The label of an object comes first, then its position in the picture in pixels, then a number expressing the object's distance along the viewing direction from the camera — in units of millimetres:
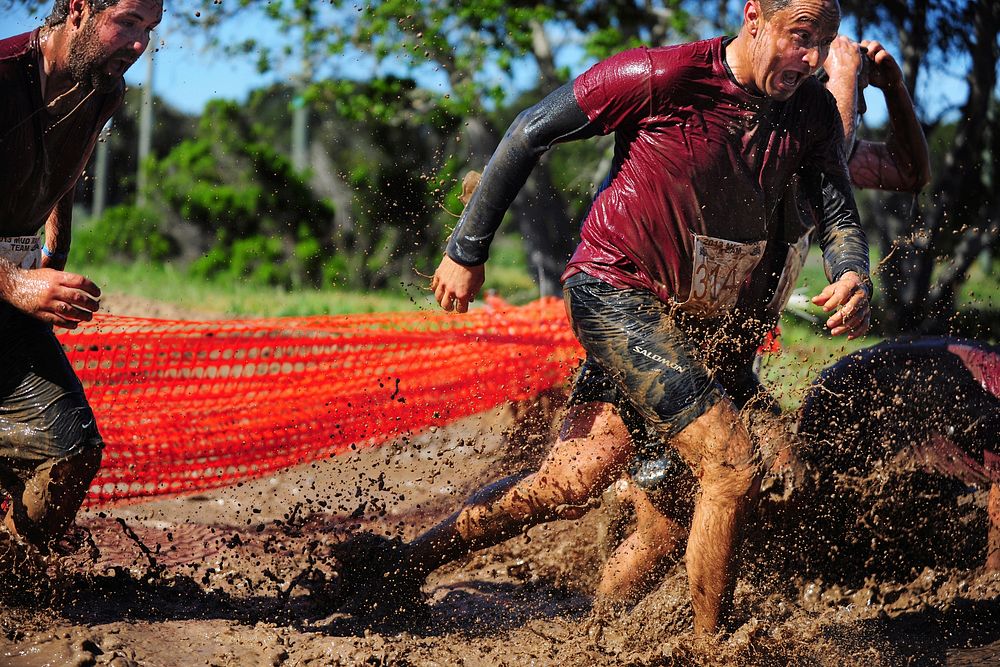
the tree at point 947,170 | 10258
